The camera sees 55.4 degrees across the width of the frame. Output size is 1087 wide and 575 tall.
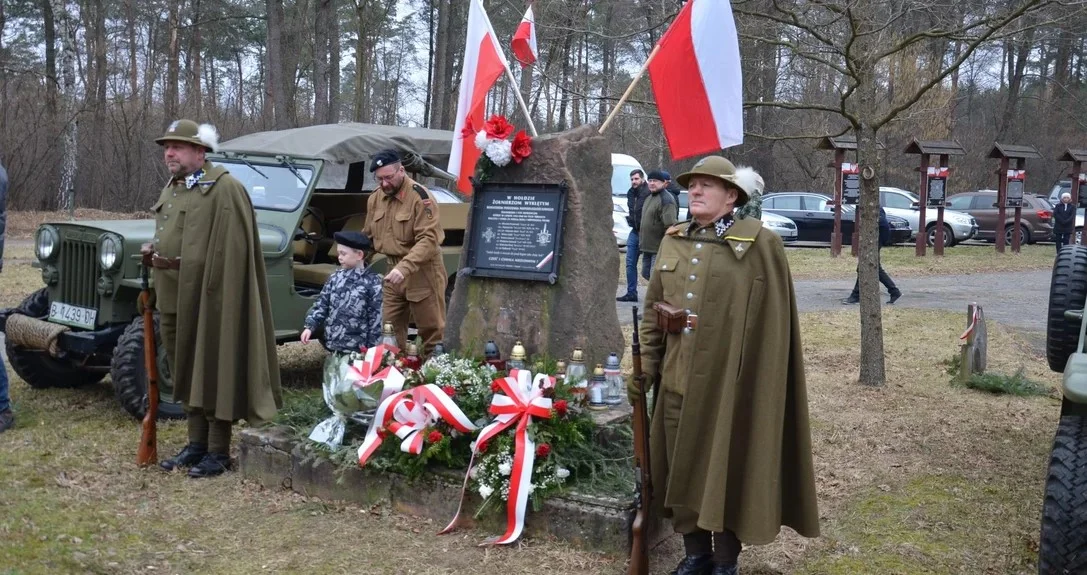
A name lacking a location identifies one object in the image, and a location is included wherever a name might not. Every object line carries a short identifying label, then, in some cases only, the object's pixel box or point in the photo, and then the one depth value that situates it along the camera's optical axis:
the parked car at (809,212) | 24.77
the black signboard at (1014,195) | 22.36
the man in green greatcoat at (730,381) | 3.85
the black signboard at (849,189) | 20.72
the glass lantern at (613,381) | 5.50
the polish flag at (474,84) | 6.56
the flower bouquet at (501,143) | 5.86
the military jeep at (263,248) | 6.85
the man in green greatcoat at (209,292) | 5.59
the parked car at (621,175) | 23.42
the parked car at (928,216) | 23.72
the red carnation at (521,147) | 5.88
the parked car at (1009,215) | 25.03
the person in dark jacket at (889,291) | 12.77
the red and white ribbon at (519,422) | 4.63
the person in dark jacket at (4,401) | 6.52
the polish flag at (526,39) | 6.96
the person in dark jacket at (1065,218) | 20.06
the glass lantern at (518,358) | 5.54
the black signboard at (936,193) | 20.83
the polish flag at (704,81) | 5.85
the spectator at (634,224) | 12.74
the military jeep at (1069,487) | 3.78
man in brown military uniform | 6.63
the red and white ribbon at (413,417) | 4.99
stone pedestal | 5.81
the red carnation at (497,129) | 5.87
